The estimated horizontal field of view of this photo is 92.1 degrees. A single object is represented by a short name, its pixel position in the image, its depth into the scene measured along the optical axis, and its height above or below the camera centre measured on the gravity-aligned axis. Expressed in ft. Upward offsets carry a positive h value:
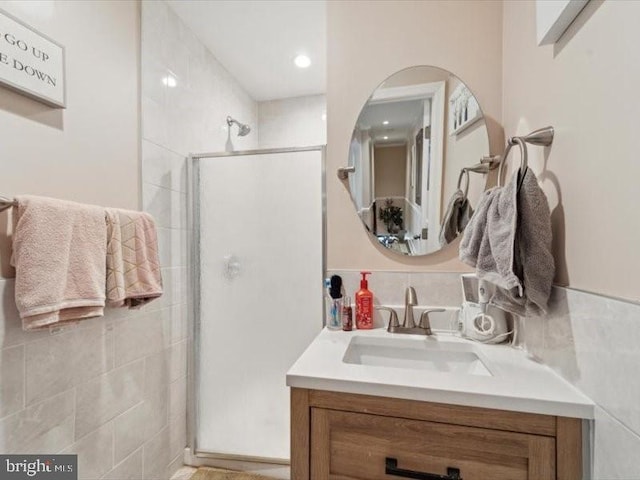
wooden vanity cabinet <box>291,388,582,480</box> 2.15 -1.54
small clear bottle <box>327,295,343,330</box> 4.12 -1.04
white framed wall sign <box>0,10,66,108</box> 2.75 +1.68
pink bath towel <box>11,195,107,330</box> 2.70 -0.21
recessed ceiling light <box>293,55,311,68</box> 6.31 +3.68
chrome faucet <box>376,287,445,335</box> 3.84 -1.05
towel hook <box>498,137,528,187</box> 2.66 +0.82
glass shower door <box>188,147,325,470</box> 4.79 -0.84
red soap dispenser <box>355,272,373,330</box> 4.07 -0.96
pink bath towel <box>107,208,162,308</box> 3.42 -0.26
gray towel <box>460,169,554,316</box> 2.53 -0.07
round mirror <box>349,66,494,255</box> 4.06 +1.06
